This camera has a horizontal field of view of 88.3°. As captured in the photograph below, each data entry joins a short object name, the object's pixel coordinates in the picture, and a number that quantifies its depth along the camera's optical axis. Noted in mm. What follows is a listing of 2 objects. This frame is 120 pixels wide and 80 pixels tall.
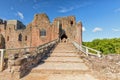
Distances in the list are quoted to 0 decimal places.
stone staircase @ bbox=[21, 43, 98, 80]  2984
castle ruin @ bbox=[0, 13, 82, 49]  15555
